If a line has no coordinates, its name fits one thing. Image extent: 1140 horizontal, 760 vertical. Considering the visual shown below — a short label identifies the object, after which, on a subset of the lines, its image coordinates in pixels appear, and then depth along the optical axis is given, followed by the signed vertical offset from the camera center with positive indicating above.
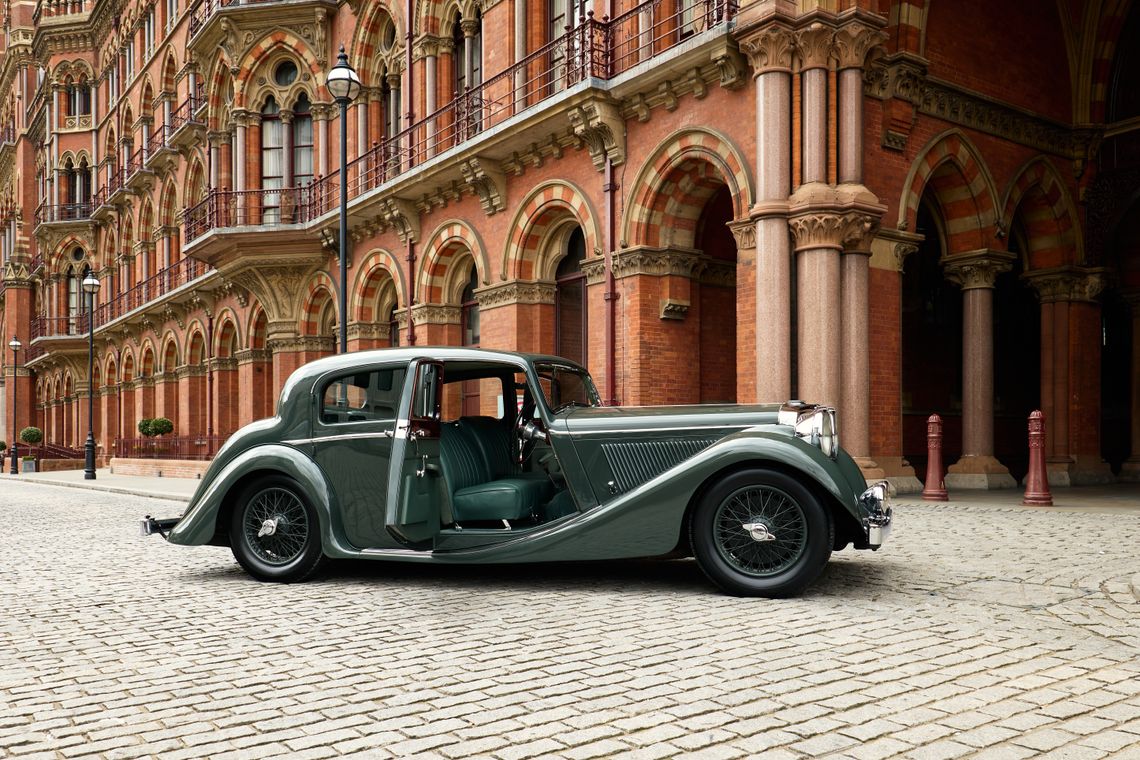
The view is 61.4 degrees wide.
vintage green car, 5.75 -0.63
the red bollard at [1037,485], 11.47 -1.24
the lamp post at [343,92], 12.85 +3.98
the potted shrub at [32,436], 41.75 -2.12
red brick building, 12.53 +3.15
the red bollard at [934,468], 11.83 -1.08
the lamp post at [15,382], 55.63 +0.34
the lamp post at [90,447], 27.56 -1.73
